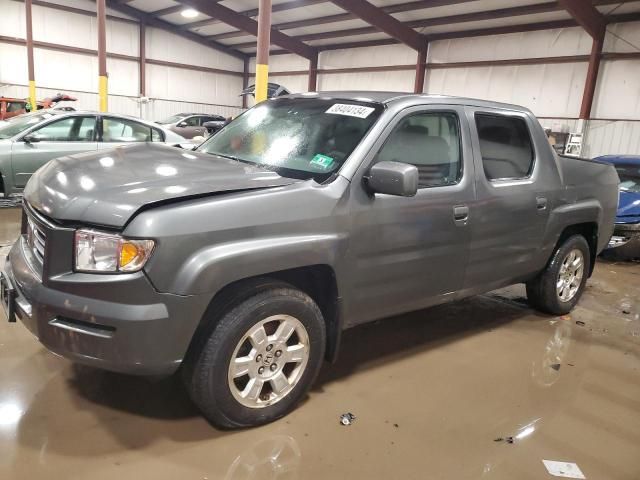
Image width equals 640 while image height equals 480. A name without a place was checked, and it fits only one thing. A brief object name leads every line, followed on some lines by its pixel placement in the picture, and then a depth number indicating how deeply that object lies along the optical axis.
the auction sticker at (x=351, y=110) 2.97
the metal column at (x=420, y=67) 16.88
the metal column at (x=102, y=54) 12.29
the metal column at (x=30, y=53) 15.71
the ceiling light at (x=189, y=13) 18.85
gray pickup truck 2.11
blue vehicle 6.65
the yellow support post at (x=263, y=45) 6.88
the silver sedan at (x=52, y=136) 6.89
